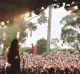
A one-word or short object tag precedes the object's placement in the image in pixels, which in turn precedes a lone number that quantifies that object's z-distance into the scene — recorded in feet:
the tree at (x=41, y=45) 73.95
